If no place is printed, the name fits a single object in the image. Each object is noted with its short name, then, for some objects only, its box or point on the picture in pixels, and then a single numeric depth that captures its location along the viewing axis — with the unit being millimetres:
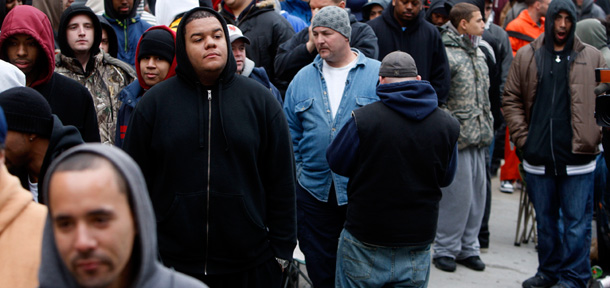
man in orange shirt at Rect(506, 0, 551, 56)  9328
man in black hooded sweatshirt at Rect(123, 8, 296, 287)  3488
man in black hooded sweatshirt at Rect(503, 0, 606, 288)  5754
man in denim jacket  4945
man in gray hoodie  1807
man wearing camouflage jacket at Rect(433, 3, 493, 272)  6344
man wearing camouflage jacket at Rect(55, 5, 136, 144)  5086
